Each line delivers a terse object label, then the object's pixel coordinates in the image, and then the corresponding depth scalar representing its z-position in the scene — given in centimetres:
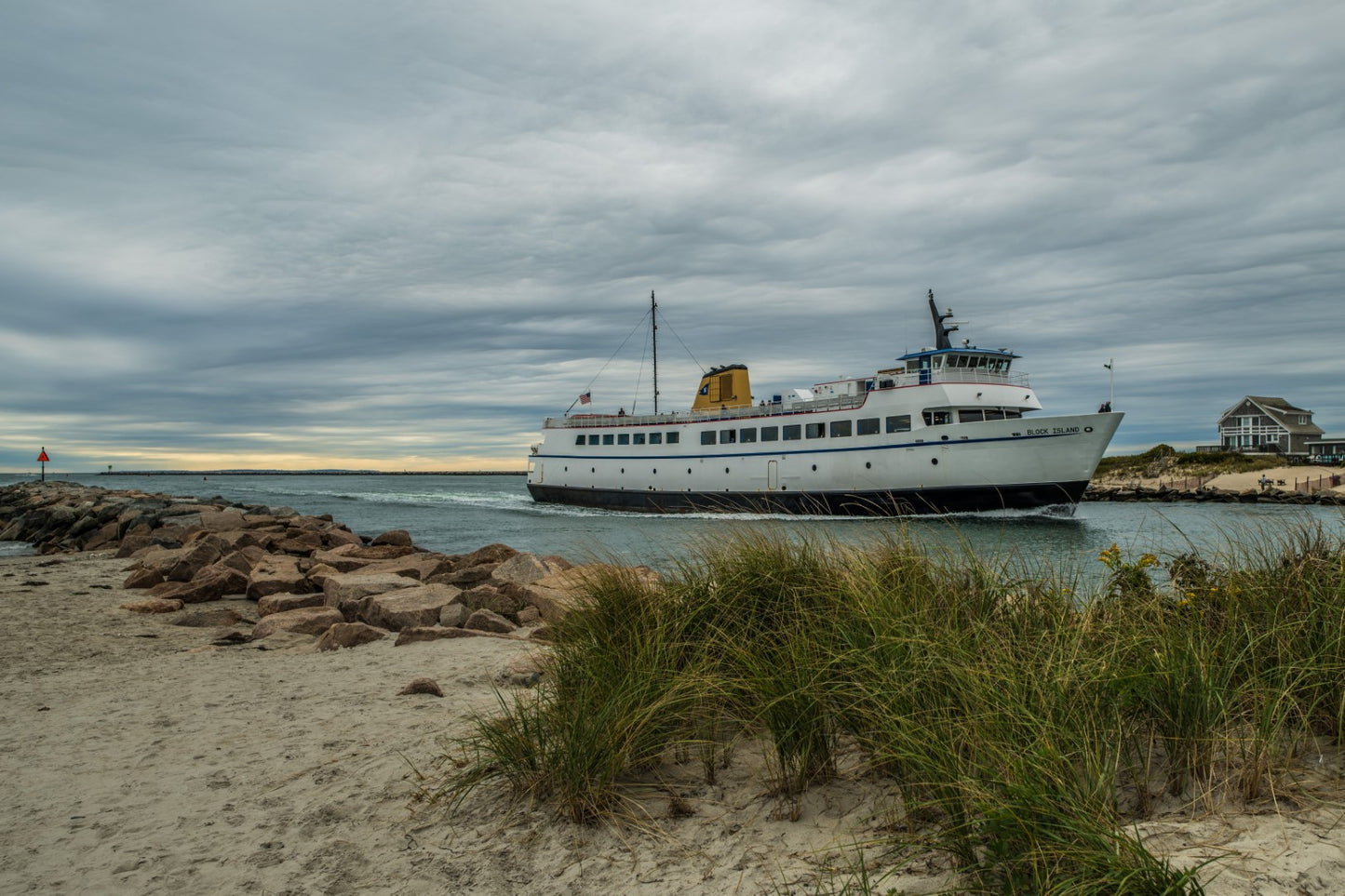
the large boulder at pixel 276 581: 1004
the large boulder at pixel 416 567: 1067
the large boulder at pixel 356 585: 870
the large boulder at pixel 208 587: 970
